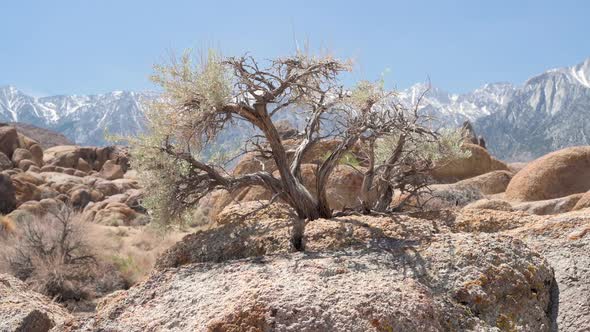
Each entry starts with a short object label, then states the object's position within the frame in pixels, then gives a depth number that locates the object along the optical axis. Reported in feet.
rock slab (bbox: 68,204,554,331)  12.25
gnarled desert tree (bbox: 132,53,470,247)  25.17
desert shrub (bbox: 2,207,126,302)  43.75
